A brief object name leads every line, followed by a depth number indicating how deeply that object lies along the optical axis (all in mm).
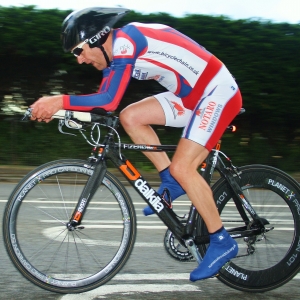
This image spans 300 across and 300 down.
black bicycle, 3939
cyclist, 3799
